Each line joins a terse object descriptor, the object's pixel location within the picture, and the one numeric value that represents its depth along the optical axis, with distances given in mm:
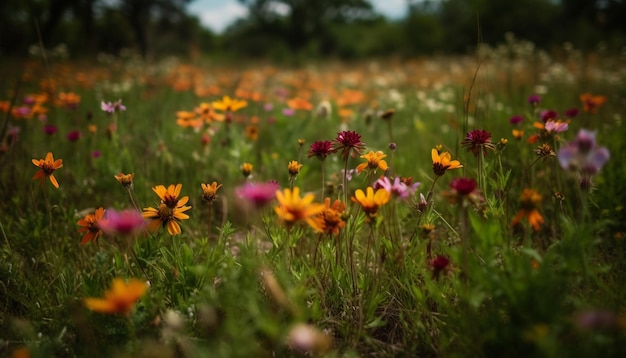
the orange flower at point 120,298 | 739
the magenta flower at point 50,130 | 2078
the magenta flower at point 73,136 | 2121
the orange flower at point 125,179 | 1188
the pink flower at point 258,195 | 925
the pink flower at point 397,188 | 1019
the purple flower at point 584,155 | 851
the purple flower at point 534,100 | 1819
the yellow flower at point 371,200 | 989
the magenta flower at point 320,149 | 1207
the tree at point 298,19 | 30031
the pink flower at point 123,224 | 843
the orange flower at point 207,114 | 2081
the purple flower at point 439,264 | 1004
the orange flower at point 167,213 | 1107
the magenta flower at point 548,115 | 1505
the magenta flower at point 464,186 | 916
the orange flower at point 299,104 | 2555
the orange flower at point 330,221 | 994
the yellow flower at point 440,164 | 1161
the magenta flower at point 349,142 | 1187
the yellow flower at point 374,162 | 1206
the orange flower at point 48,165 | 1188
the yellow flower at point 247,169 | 1379
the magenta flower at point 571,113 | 1891
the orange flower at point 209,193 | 1197
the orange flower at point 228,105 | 1919
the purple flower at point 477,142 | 1188
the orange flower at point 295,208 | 900
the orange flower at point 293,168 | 1204
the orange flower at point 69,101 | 2674
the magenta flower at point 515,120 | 1854
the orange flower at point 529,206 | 875
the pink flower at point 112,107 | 1873
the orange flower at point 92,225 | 1090
